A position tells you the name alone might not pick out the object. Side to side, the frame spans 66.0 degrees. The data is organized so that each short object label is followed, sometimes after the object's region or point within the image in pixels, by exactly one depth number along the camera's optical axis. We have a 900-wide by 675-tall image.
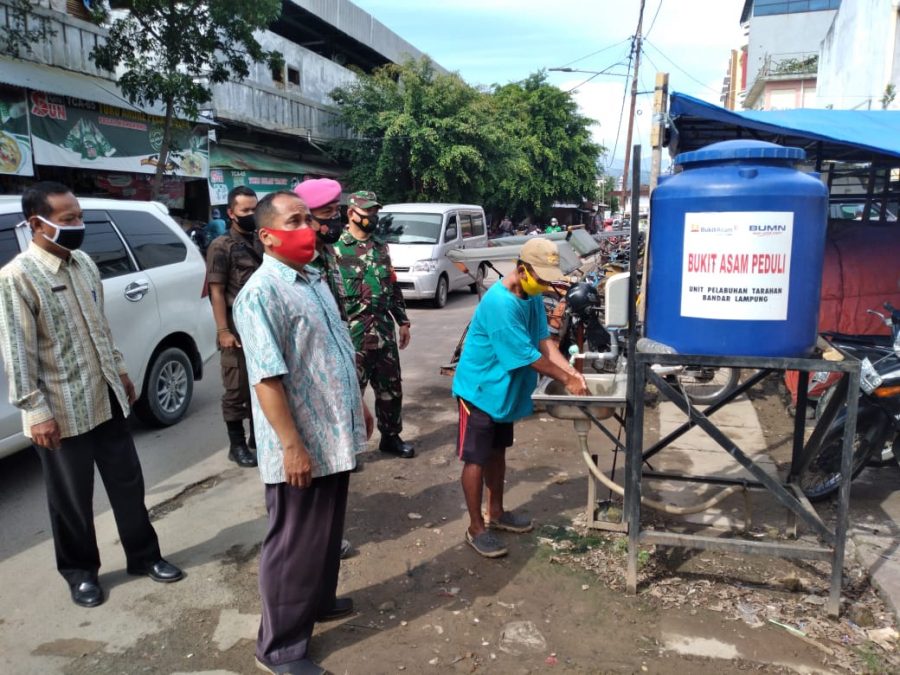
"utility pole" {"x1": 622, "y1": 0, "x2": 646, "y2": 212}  21.49
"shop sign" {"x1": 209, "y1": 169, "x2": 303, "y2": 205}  13.67
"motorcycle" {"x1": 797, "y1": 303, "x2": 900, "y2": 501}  3.81
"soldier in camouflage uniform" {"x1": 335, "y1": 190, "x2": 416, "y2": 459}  4.39
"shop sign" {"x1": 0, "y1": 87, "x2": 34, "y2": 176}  8.91
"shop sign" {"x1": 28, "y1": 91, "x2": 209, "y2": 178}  9.59
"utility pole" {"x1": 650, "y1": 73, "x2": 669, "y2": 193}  4.30
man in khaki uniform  4.23
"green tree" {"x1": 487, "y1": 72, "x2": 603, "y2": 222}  24.94
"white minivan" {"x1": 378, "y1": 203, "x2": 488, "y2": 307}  11.54
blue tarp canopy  3.95
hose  3.32
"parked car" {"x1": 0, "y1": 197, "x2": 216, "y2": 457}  4.62
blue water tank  2.54
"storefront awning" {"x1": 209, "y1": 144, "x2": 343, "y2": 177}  13.77
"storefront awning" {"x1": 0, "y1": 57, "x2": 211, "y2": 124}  8.88
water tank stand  2.67
